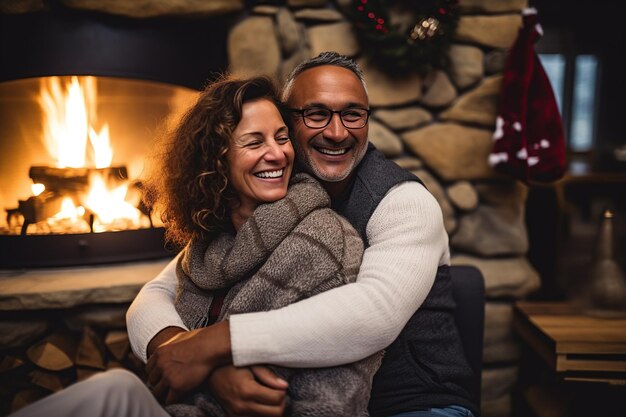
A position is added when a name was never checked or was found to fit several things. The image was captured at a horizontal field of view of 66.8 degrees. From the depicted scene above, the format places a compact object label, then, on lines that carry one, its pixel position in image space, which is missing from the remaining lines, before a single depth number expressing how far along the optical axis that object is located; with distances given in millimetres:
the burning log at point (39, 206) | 1874
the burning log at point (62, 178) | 1878
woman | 1019
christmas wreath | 1757
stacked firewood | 1682
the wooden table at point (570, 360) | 1514
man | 975
